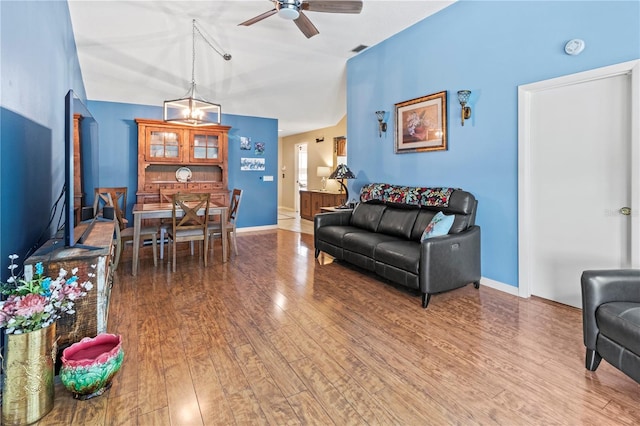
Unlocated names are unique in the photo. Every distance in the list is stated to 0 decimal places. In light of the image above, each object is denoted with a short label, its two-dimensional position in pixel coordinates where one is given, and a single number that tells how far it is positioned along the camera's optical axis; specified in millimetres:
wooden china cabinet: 5848
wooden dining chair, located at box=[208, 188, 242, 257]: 4352
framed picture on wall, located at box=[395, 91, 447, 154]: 3777
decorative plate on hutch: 6348
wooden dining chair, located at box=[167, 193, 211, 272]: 3871
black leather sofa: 2873
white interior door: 2520
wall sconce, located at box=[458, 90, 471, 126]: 3430
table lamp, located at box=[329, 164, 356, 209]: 5016
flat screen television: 1774
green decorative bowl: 1609
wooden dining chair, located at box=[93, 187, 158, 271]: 3824
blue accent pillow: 3031
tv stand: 1764
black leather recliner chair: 1669
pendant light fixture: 3939
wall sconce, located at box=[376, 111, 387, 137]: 4566
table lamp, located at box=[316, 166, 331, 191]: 8383
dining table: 3791
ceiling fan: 2734
